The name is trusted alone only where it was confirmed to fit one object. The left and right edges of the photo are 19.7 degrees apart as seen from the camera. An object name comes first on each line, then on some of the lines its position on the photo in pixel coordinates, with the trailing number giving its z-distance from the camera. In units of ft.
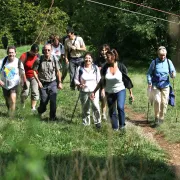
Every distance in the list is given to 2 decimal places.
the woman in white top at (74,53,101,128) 32.60
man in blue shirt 36.17
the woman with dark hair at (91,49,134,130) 31.94
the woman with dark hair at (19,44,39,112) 37.29
